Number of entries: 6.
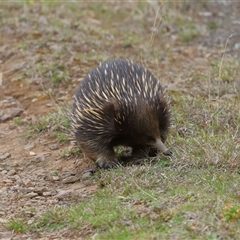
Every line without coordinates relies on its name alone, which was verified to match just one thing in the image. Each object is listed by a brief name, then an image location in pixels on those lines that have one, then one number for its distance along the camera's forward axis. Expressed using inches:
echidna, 413.1
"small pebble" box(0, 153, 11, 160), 486.4
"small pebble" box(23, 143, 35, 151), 503.8
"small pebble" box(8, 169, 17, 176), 453.1
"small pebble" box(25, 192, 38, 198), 408.5
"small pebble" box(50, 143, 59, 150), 497.7
